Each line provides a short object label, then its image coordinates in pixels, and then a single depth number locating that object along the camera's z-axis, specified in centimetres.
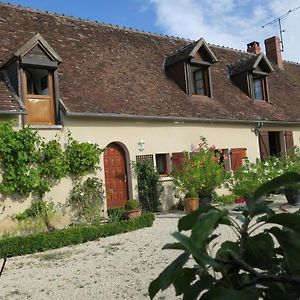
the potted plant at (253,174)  1198
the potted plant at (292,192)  1200
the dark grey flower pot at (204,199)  1302
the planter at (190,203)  1264
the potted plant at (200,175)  1288
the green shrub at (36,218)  1057
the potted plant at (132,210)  1130
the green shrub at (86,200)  1146
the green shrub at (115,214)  1106
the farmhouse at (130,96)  1177
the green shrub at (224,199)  1447
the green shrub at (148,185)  1330
